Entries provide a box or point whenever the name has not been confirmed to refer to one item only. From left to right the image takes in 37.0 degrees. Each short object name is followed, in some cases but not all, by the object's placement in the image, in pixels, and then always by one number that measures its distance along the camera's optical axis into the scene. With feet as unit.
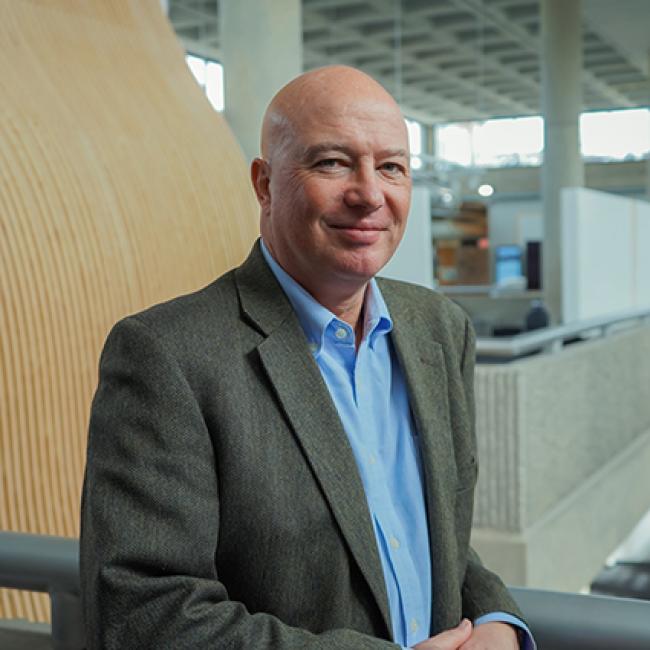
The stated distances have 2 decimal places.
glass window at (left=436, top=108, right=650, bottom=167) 94.63
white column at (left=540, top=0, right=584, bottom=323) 49.06
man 3.59
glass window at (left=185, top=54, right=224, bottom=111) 68.53
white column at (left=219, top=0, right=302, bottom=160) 26.48
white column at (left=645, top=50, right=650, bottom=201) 84.33
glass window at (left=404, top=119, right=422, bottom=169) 104.12
